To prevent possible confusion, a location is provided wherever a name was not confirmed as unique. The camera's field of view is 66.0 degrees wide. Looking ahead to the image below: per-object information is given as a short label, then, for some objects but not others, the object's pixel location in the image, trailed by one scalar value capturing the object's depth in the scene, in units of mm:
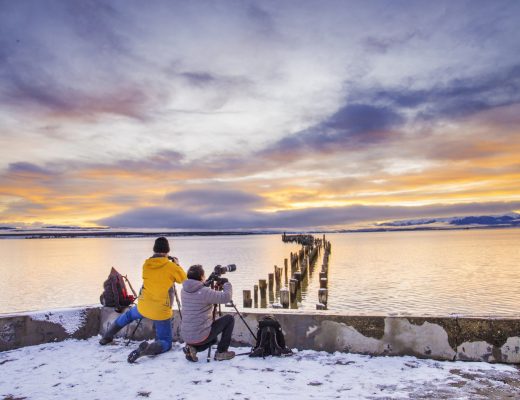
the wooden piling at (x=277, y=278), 22430
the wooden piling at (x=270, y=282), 20594
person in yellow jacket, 5844
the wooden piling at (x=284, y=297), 11555
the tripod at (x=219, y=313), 5604
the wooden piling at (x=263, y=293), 17172
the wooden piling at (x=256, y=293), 17922
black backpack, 5582
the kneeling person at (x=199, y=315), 5473
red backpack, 6652
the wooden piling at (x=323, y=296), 13211
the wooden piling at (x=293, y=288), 16911
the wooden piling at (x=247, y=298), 15159
